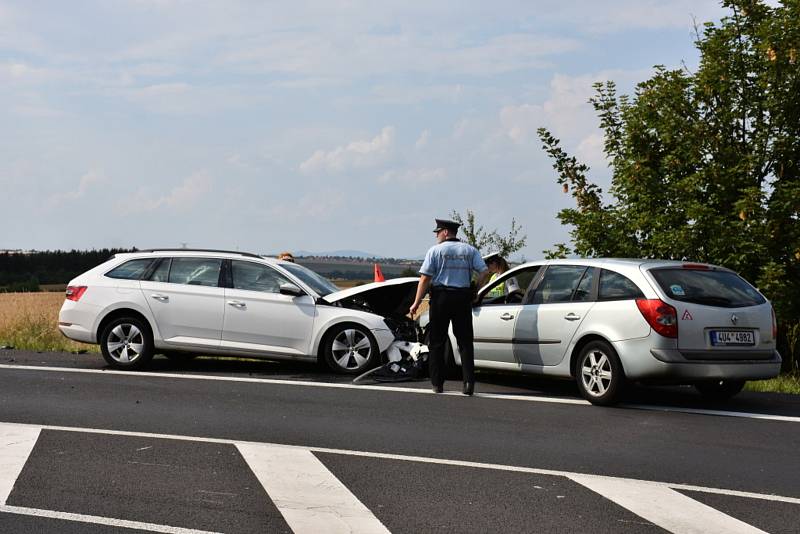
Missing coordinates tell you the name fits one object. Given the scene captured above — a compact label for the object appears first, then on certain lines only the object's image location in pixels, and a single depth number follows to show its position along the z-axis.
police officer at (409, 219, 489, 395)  11.37
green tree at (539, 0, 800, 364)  17.09
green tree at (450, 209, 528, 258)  29.89
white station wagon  13.32
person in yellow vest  12.39
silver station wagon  10.05
